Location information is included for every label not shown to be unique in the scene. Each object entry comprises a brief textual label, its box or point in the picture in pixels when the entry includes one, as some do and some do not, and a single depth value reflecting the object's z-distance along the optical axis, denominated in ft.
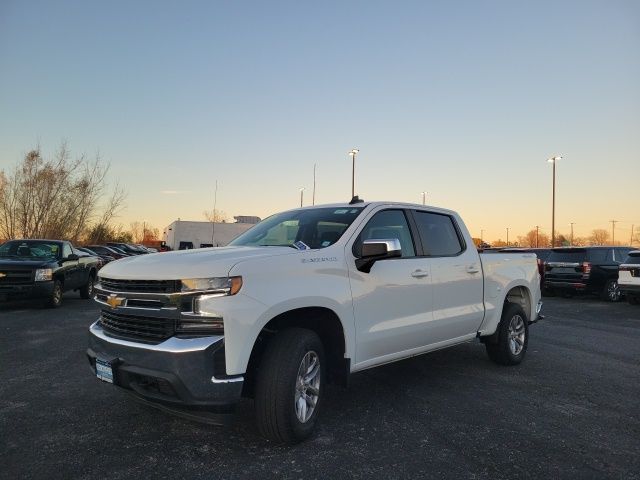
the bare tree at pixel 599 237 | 425.32
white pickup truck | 10.75
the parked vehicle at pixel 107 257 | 78.11
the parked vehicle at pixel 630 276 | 43.29
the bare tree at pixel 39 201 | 97.91
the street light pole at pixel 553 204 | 120.21
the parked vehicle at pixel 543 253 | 54.34
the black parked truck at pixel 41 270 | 35.27
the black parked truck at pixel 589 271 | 49.93
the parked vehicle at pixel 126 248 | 115.34
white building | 127.44
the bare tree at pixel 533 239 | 447.59
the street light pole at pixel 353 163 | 110.42
